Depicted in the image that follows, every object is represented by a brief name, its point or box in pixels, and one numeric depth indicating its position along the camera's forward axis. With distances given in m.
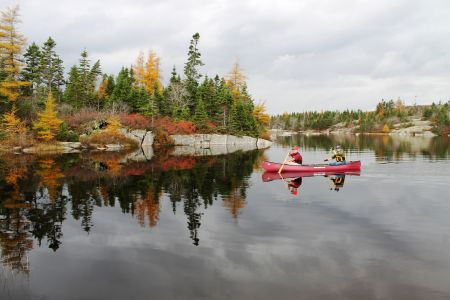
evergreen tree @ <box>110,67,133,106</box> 68.38
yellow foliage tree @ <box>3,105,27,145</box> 47.84
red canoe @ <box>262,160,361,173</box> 28.62
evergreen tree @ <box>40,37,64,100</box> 70.25
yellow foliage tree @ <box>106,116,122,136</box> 58.91
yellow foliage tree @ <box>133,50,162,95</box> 77.69
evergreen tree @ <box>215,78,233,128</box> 74.56
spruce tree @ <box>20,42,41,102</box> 61.54
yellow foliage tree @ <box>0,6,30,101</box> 49.91
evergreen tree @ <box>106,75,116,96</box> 76.62
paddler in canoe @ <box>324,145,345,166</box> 29.28
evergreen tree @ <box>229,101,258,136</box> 73.69
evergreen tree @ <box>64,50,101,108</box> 69.50
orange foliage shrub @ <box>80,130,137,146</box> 56.98
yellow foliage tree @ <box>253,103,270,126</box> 87.88
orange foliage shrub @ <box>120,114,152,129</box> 62.12
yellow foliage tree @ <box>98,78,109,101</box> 75.00
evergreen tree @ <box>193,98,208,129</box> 70.62
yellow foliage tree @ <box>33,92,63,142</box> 50.12
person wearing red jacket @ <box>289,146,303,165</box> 29.44
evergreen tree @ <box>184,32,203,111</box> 77.81
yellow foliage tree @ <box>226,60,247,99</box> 83.56
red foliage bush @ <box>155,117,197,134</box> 67.56
